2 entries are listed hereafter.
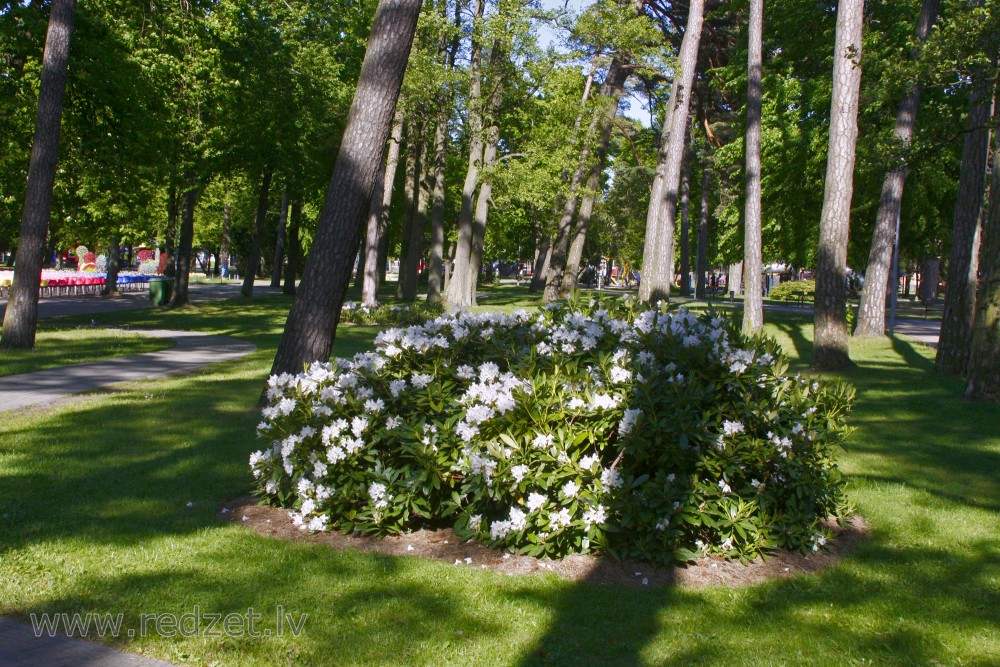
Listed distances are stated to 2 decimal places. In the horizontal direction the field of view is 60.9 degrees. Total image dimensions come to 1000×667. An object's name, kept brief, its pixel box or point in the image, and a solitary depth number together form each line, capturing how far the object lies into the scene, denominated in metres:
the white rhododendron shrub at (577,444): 5.16
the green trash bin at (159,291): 30.83
